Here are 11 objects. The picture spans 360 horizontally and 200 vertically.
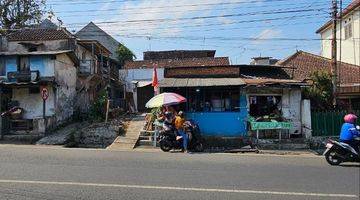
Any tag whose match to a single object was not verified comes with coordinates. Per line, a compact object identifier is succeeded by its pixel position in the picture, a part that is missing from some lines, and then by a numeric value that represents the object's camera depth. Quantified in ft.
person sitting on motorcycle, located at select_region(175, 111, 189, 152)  66.64
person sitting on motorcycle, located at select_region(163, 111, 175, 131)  67.91
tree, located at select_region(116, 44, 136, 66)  178.81
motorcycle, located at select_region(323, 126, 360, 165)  49.47
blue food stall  81.35
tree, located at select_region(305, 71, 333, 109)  87.30
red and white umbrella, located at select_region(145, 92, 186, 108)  75.01
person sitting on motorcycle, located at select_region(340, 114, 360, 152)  50.08
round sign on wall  88.43
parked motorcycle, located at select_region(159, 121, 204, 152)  66.80
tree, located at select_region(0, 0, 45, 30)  151.33
